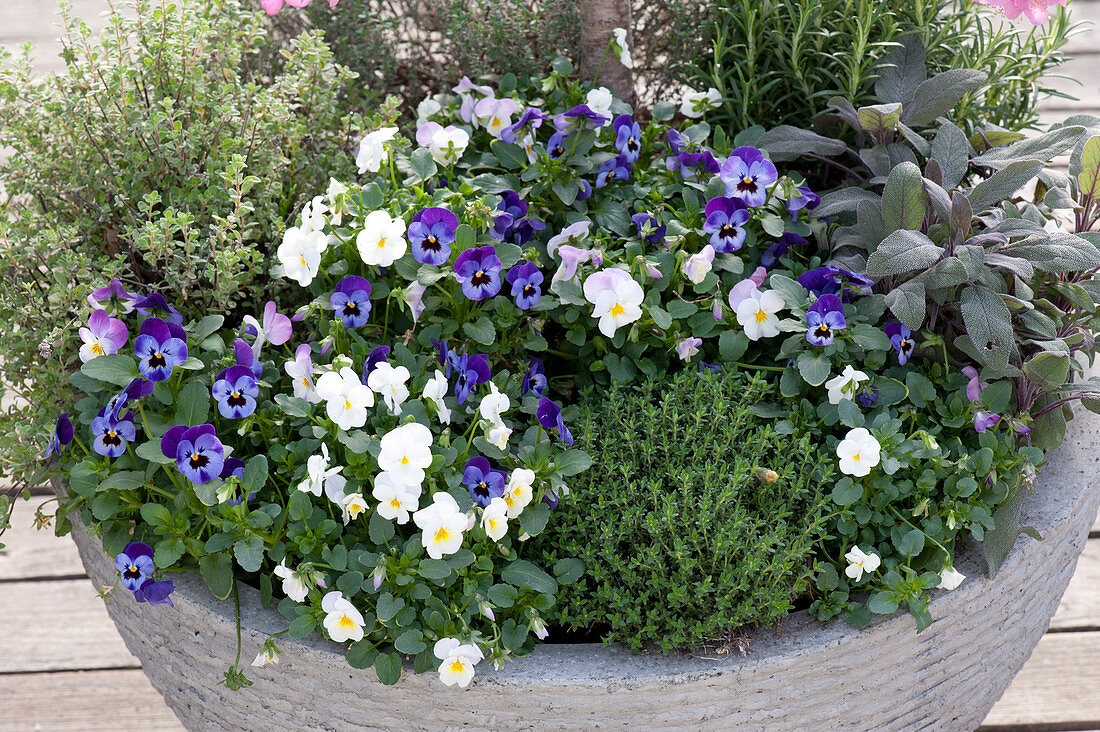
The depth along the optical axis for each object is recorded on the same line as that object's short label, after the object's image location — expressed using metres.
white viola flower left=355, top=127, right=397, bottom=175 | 1.43
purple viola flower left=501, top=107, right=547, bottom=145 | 1.52
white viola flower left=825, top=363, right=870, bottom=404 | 1.25
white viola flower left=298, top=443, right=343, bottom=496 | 1.11
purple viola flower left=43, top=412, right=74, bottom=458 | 1.23
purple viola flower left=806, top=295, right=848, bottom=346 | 1.25
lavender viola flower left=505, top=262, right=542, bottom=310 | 1.29
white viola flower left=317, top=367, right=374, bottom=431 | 1.13
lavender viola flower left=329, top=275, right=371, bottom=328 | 1.28
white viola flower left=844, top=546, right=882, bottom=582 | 1.17
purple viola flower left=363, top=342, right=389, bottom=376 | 1.23
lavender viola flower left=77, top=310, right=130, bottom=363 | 1.22
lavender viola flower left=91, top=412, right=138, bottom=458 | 1.16
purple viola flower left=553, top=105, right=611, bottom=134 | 1.48
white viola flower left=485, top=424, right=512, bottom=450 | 1.15
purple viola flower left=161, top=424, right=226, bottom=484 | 1.12
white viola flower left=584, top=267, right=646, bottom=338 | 1.23
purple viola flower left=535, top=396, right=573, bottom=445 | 1.21
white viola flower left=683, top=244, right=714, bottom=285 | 1.29
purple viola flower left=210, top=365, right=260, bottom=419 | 1.18
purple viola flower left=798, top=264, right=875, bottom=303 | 1.32
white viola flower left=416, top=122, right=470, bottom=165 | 1.49
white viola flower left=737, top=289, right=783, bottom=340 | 1.30
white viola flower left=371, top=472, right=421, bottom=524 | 1.09
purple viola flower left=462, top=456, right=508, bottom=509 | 1.13
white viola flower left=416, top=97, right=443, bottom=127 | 1.70
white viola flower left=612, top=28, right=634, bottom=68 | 1.69
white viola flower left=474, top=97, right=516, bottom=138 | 1.62
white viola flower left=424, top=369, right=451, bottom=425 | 1.17
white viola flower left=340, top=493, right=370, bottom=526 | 1.09
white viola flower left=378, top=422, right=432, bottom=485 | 1.08
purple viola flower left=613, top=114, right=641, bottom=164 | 1.54
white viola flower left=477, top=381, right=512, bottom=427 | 1.16
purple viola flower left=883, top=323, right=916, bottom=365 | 1.30
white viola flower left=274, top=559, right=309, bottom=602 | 1.10
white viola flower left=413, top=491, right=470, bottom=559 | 1.07
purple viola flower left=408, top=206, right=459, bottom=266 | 1.26
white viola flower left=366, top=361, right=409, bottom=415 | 1.17
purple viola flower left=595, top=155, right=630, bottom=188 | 1.52
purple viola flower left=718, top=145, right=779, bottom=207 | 1.38
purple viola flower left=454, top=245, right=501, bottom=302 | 1.24
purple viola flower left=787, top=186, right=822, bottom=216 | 1.42
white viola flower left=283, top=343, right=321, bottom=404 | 1.20
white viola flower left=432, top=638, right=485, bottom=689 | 1.06
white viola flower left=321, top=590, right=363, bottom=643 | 1.08
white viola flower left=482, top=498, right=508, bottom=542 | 1.11
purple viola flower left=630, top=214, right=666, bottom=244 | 1.37
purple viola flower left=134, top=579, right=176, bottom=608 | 1.17
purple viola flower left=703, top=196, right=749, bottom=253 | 1.36
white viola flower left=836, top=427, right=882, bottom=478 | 1.17
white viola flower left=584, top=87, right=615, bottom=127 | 1.61
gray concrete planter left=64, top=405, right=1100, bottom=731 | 1.12
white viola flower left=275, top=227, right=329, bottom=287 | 1.29
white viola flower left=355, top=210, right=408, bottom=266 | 1.26
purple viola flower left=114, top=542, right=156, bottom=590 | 1.16
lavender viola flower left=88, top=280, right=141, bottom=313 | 1.25
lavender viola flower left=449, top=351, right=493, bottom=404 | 1.23
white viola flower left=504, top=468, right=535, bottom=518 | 1.11
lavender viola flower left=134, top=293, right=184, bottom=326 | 1.24
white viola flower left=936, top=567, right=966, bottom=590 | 1.18
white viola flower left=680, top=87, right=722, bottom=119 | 1.66
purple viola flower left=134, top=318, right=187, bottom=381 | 1.17
